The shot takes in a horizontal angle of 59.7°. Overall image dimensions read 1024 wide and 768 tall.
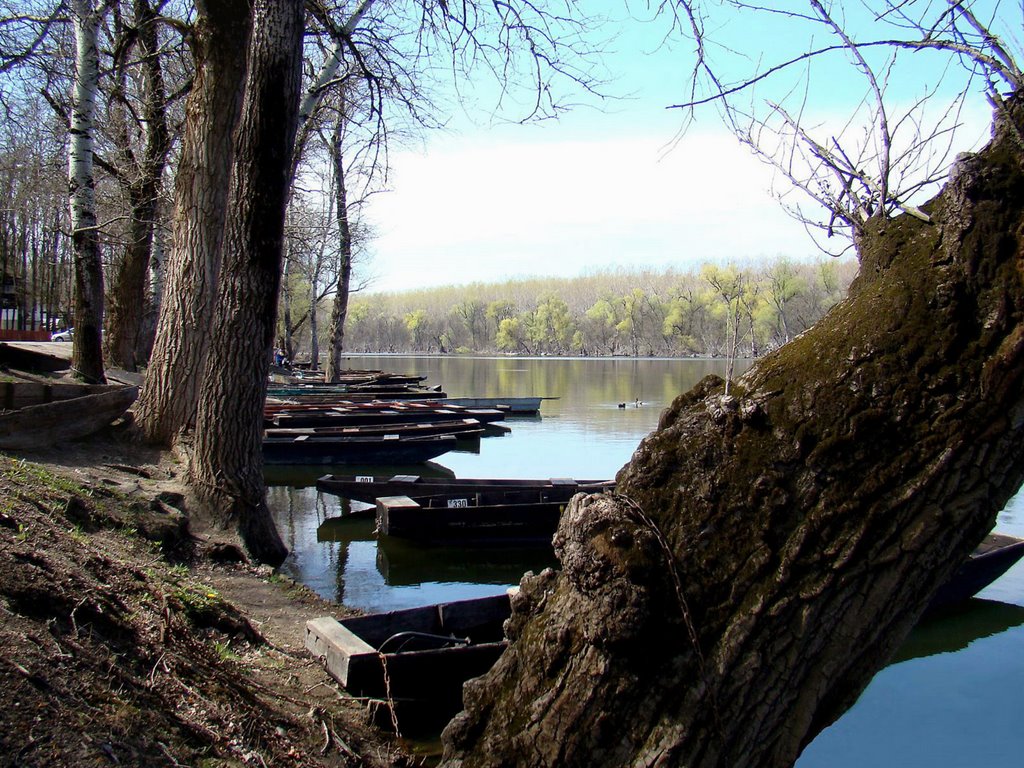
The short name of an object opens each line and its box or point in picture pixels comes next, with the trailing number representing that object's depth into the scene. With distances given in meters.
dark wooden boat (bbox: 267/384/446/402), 25.02
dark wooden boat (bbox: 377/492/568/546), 11.01
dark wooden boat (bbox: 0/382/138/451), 8.24
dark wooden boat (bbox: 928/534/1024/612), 9.01
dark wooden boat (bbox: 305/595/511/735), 4.95
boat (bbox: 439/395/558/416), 29.83
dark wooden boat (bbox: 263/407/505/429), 19.50
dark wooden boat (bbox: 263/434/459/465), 17.61
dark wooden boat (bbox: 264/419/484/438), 18.33
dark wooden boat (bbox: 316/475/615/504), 12.34
